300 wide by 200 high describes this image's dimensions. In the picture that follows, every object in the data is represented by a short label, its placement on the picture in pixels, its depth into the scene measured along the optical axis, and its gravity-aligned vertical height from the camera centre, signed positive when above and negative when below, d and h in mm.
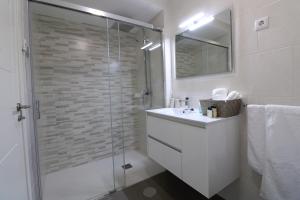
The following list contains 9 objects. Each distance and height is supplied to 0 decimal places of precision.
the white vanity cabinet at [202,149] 1096 -458
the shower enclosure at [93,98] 1960 -18
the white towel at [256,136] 1108 -336
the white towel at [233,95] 1233 -19
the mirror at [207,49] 1394 +495
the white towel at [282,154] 933 -412
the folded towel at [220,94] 1354 -5
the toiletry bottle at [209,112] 1257 -156
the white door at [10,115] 737 -91
